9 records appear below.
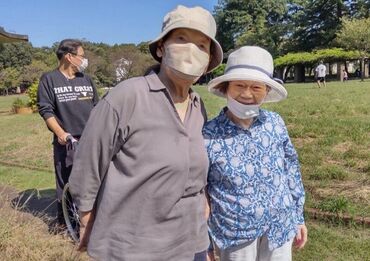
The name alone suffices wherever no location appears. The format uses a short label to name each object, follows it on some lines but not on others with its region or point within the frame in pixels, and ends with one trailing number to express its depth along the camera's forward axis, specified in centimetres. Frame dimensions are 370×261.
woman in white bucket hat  221
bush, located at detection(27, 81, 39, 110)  1912
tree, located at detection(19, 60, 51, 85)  5019
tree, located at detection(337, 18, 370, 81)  3872
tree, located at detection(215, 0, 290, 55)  6494
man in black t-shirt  418
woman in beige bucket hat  180
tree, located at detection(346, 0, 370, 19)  4922
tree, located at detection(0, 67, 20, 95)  5332
